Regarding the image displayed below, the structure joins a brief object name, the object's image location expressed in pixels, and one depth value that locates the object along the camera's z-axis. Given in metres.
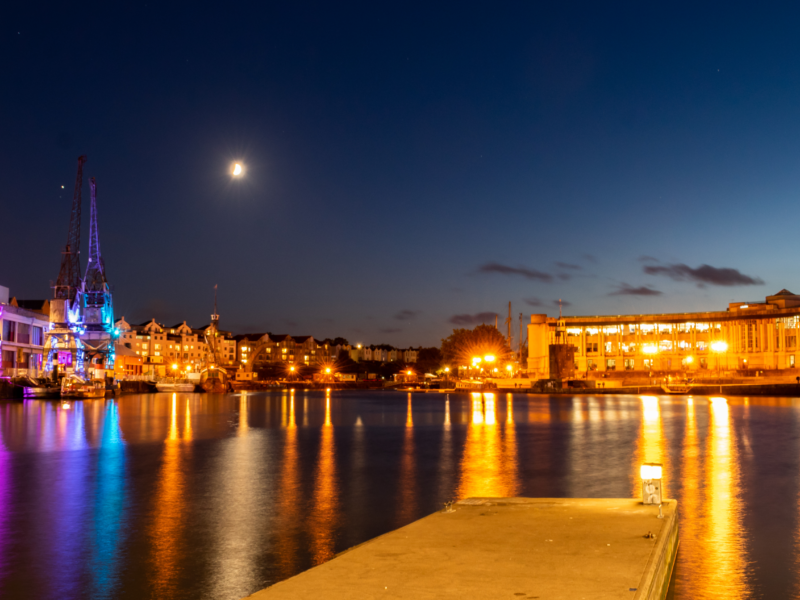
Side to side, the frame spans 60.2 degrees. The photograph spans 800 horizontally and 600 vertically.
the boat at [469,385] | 140.50
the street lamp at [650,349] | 150.50
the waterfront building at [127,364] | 170.07
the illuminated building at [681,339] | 131.19
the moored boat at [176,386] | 132.12
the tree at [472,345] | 164.38
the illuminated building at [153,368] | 183.79
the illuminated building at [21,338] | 97.00
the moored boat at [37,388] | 91.81
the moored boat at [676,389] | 118.14
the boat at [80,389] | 94.00
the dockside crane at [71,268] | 123.31
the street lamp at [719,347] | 140.00
